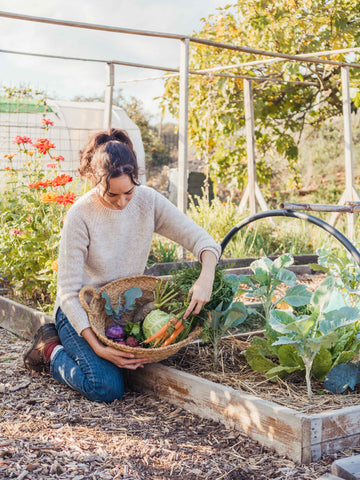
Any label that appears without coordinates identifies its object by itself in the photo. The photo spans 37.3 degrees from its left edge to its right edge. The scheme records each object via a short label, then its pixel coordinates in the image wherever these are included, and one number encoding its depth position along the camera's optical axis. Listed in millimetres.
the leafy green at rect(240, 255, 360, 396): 1870
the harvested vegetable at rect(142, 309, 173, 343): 2270
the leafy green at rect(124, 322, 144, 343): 2361
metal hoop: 2115
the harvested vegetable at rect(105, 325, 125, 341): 2332
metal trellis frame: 3525
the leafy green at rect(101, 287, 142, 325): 2340
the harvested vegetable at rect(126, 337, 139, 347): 2305
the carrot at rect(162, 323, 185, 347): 2209
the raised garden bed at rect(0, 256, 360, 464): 1682
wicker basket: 2158
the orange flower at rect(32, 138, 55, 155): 3502
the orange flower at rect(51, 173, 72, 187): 3191
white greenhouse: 8414
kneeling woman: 2219
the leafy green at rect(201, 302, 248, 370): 2291
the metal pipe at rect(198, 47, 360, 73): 4972
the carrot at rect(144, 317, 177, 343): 2195
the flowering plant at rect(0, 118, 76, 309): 3236
